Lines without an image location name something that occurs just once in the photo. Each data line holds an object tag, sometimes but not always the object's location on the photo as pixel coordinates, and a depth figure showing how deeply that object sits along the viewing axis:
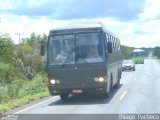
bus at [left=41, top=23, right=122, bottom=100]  19.12
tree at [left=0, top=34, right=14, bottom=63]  29.55
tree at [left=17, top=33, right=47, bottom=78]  52.26
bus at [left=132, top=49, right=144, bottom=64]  89.19
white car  59.97
